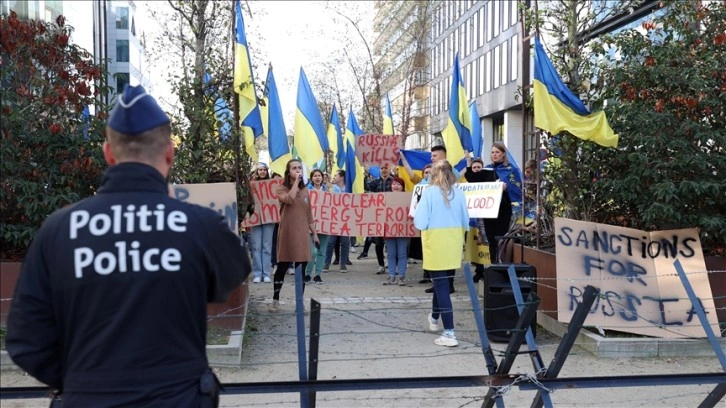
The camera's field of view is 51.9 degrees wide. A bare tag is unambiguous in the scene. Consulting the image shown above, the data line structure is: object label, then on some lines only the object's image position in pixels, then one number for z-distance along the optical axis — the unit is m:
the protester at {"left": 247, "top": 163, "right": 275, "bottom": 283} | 12.11
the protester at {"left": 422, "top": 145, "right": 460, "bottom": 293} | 9.41
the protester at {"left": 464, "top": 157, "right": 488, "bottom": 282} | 11.91
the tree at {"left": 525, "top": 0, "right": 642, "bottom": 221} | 9.04
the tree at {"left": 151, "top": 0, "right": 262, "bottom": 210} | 8.98
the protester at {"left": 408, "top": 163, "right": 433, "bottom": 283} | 13.61
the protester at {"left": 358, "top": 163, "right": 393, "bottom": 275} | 14.27
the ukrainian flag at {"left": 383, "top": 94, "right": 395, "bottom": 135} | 22.22
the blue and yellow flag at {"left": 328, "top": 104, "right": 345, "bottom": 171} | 21.00
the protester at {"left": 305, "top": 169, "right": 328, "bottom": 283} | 12.71
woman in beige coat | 9.49
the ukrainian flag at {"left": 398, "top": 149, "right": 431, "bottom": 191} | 15.42
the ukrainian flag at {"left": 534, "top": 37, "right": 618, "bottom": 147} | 8.57
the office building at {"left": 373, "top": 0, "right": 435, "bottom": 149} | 29.45
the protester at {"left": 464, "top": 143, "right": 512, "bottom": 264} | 11.21
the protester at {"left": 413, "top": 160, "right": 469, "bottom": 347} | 7.81
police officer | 2.24
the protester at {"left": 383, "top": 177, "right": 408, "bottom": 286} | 12.55
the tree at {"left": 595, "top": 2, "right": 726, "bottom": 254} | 8.03
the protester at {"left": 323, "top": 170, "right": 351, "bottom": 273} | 14.64
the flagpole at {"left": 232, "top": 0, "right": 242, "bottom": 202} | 9.21
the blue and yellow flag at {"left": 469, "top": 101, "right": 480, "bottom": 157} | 17.65
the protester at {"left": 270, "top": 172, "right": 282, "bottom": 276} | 14.05
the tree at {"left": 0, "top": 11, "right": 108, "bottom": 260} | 7.40
